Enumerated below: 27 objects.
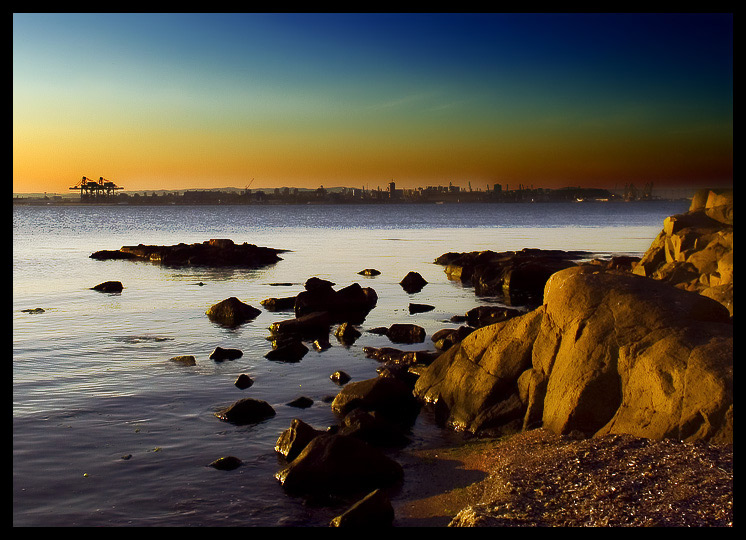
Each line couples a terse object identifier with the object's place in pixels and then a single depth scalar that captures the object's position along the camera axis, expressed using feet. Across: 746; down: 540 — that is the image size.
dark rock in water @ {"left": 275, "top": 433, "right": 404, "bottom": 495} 41.04
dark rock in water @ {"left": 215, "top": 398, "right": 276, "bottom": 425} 54.85
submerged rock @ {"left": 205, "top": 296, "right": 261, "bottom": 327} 102.83
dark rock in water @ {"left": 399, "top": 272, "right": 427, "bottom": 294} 141.20
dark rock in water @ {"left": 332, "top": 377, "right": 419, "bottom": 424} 56.03
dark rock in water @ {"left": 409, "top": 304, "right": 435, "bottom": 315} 112.37
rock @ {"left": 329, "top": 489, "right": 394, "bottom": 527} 34.60
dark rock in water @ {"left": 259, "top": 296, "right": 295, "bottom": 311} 116.88
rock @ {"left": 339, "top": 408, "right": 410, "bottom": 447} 49.49
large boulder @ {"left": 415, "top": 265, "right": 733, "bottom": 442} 40.42
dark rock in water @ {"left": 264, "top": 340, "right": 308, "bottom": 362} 78.02
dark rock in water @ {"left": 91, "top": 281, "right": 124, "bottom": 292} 139.85
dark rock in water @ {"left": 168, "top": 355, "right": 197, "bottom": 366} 74.84
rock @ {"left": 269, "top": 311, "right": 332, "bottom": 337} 93.15
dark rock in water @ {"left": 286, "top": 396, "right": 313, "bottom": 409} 59.31
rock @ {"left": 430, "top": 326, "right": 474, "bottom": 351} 77.92
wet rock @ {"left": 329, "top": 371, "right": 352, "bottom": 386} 67.78
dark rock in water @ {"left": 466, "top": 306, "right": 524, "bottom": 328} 96.02
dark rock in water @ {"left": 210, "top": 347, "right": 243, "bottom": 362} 77.85
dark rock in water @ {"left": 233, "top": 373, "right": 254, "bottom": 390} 65.82
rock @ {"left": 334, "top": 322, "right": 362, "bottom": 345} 89.15
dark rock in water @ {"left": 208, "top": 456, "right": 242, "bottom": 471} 45.01
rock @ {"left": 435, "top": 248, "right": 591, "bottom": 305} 136.05
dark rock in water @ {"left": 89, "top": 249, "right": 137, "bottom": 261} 220.23
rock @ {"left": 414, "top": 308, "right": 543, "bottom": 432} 52.31
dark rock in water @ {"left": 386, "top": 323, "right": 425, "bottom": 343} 87.86
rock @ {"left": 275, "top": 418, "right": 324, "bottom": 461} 46.55
